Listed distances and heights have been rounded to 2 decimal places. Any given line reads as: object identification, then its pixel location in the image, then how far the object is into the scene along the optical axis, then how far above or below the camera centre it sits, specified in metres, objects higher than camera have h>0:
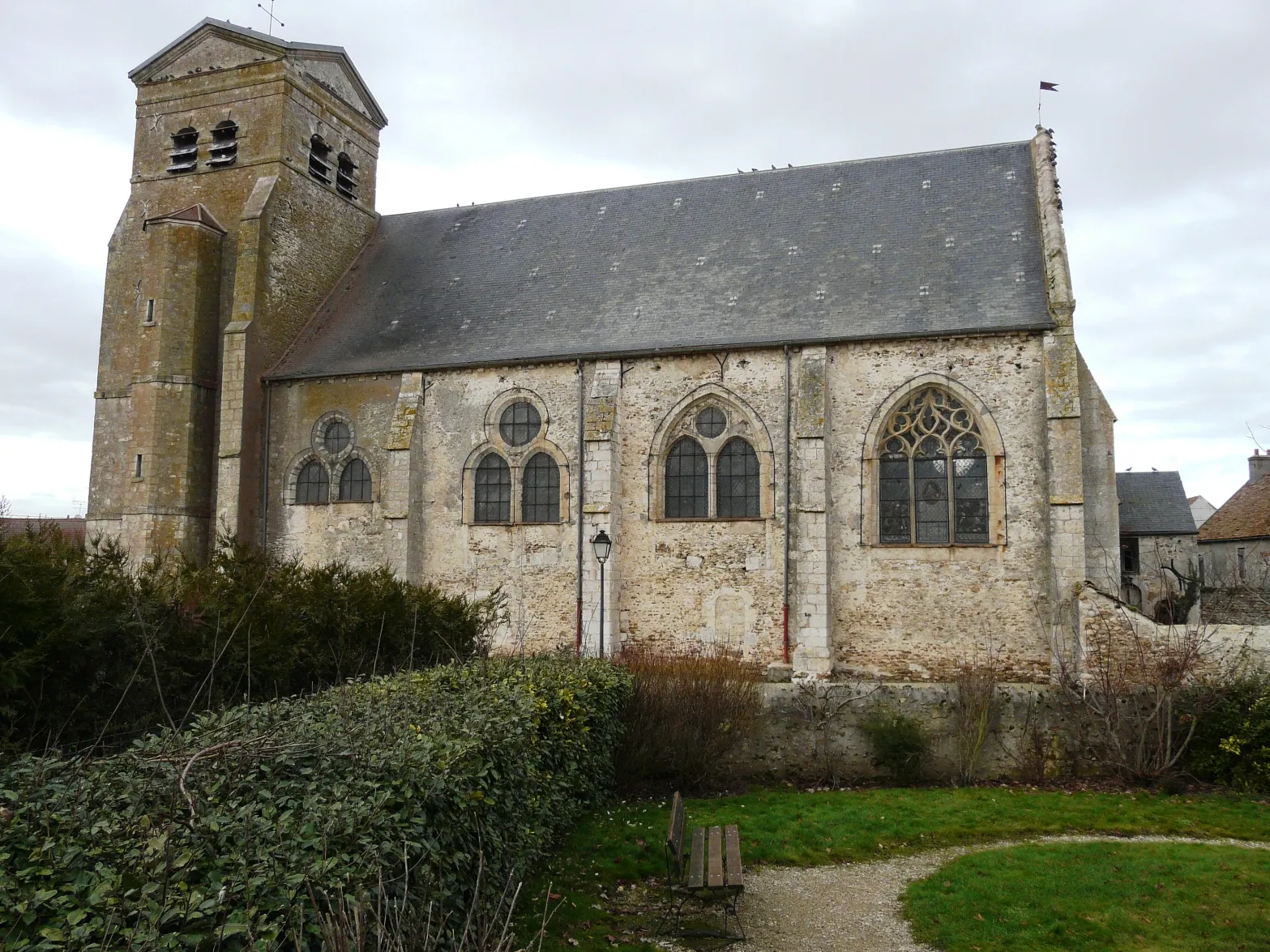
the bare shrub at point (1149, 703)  10.50 -1.47
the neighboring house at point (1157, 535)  23.23 +0.95
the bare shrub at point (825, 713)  10.97 -1.63
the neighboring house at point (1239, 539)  24.44 +0.96
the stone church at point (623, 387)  15.31 +3.28
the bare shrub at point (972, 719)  10.78 -1.67
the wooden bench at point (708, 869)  6.54 -2.11
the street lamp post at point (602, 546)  14.30 +0.38
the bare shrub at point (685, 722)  10.16 -1.66
